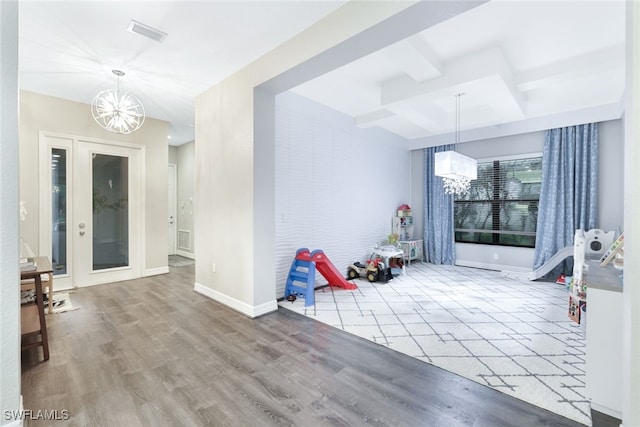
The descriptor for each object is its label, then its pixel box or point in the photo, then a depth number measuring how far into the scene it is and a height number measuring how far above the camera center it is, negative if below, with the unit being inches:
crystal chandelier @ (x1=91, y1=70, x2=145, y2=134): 126.4 +45.2
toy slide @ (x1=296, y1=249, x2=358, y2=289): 154.3 -32.8
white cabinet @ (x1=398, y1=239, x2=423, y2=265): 247.3 -32.7
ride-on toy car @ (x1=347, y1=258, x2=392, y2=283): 191.2 -40.9
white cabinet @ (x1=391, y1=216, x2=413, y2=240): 253.3 -14.0
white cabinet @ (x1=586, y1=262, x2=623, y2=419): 68.0 -32.8
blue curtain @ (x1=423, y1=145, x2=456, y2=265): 251.6 -6.4
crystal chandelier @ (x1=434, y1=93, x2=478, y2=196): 161.8 +25.3
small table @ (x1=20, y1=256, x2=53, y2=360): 91.5 -34.4
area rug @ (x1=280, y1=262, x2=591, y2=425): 82.8 -48.5
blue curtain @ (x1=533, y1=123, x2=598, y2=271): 188.8 +15.5
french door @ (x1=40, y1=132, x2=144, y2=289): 167.2 +1.8
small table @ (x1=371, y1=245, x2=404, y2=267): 206.2 -29.5
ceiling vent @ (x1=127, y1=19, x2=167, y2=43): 99.4 +64.5
